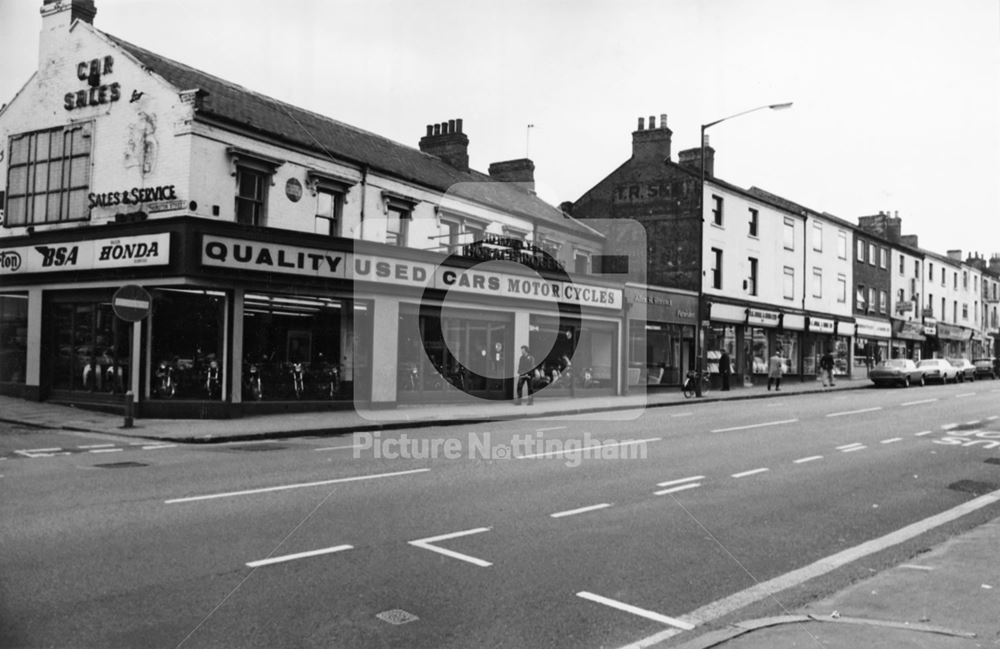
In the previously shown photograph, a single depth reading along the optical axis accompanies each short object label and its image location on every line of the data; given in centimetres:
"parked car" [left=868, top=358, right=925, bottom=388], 3712
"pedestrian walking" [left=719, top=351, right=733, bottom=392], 3225
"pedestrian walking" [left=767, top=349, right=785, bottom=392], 3351
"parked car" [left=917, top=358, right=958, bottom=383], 4009
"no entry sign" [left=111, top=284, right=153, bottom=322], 1555
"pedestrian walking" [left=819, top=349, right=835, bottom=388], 3628
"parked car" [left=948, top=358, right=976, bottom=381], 4359
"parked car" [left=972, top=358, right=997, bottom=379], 4860
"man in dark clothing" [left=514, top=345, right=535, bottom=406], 2412
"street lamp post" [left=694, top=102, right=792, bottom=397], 2803
